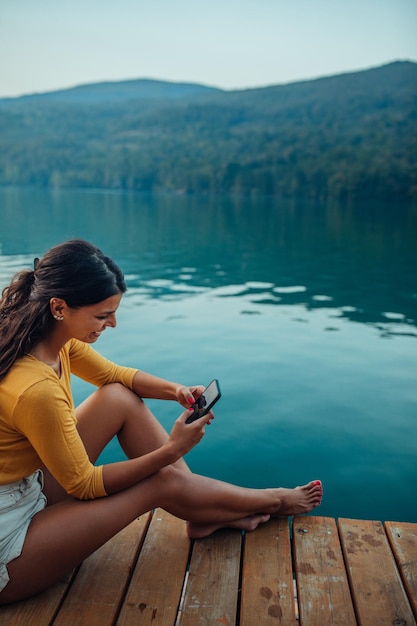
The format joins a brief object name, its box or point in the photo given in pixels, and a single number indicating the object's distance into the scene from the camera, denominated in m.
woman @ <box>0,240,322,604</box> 1.75
